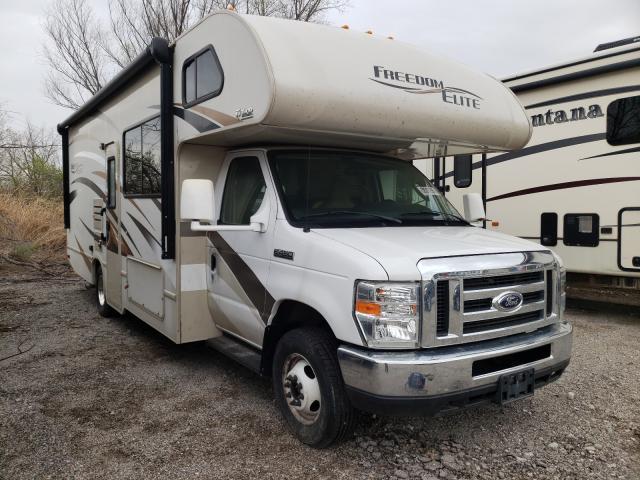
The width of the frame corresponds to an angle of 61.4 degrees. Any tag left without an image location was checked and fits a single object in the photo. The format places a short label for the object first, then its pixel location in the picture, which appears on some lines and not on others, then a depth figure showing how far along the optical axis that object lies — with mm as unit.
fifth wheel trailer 6449
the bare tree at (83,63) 20094
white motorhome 3105
